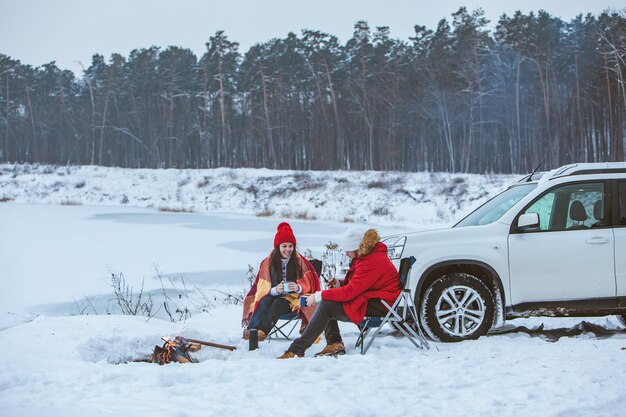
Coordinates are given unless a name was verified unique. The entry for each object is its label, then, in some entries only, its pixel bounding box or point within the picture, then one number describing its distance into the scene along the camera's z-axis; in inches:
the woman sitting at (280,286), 264.4
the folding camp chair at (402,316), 235.3
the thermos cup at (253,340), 252.8
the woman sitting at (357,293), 237.5
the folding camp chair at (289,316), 269.6
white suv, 251.9
